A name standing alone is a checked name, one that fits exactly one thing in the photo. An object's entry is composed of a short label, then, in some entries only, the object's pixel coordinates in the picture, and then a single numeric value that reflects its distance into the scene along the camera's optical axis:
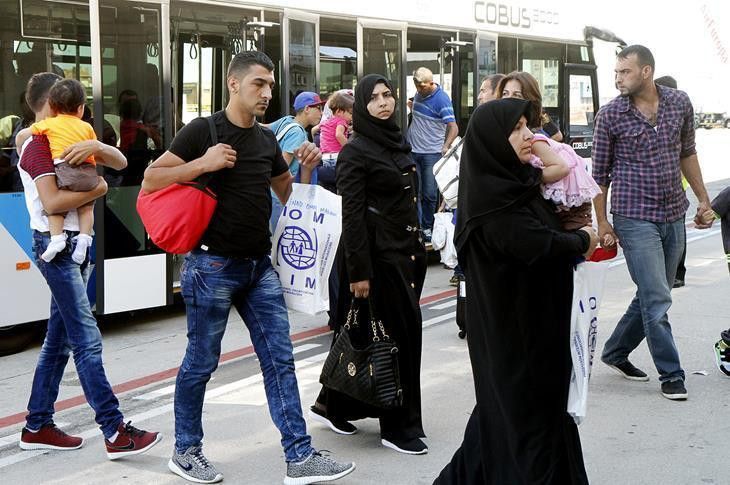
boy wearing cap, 7.72
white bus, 7.64
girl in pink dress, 4.20
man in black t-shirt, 4.80
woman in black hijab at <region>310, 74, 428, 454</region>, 5.33
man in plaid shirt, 6.20
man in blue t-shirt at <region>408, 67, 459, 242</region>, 11.44
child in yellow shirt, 5.32
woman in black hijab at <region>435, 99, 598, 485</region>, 3.96
